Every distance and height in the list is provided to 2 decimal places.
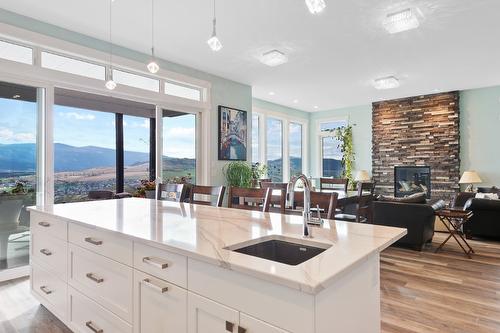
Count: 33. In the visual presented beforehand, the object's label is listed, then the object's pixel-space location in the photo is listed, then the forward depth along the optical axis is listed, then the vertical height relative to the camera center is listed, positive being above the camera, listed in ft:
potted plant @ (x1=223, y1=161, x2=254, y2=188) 19.12 -0.60
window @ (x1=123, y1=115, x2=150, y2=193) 22.94 +1.00
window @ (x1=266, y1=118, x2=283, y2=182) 26.76 +1.46
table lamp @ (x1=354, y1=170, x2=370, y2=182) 26.25 -0.91
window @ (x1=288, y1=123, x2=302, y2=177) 29.12 +1.83
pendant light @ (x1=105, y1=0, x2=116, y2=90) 9.64 +5.04
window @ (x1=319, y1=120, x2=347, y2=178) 29.76 +1.47
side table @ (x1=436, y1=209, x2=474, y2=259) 12.95 -2.15
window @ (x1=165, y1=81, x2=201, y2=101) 16.42 +4.18
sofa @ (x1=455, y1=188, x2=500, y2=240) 14.65 -2.68
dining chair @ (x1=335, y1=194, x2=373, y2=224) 11.29 -1.79
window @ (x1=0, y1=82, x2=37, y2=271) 11.32 -0.13
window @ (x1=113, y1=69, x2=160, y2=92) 14.29 +4.17
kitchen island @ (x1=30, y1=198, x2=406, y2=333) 3.22 -1.44
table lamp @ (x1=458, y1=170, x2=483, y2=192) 20.35 -0.90
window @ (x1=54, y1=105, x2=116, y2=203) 19.67 +0.89
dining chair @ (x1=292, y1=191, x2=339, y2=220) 6.88 -0.82
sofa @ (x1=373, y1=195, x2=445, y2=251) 13.62 -2.36
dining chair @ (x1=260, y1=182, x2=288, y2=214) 8.09 -1.00
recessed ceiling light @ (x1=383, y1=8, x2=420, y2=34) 10.89 +5.35
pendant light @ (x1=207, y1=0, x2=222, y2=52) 7.41 +3.01
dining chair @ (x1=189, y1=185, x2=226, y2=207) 8.69 -0.77
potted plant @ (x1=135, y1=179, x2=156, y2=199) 14.42 -1.22
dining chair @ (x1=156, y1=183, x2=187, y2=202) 9.67 -0.85
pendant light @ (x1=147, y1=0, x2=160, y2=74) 8.34 +5.48
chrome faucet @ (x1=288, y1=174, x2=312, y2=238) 4.82 -0.53
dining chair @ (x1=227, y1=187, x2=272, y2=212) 7.86 -0.83
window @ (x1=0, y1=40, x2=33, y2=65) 10.93 +4.15
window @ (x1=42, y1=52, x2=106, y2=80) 12.06 +4.17
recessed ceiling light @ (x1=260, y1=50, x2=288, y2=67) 14.60 +5.30
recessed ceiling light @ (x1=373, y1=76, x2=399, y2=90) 18.83 +5.21
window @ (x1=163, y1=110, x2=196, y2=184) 16.72 +1.12
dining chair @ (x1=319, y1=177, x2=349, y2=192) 17.32 -0.92
